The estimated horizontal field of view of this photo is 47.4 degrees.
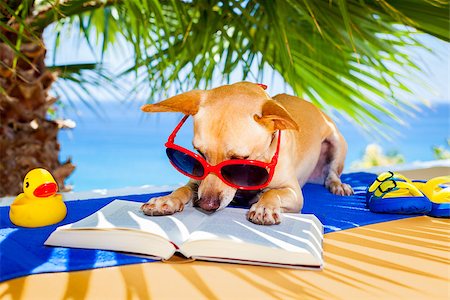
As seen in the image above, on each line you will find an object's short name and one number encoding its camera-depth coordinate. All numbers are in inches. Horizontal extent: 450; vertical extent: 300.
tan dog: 49.2
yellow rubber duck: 48.6
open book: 38.8
